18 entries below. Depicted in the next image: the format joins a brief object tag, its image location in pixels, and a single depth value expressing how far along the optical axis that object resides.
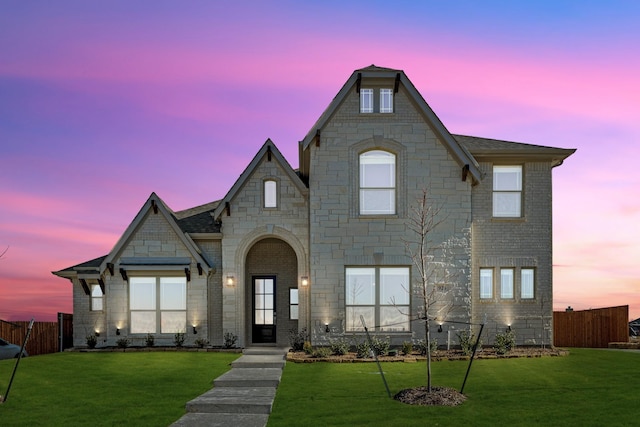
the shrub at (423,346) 19.72
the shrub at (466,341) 19.67
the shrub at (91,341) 22.31
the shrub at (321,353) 19.04
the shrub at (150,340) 22.20
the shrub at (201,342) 21.97
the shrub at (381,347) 19.65
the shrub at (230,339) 21.94
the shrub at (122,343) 21.97
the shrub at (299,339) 21.06
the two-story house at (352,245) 20.95
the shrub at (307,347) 19.67
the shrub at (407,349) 19.53
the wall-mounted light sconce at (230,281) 22.19
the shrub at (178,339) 22.09
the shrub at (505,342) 20.27
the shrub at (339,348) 19.58
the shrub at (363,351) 19.00
